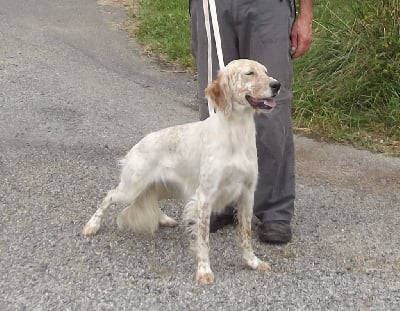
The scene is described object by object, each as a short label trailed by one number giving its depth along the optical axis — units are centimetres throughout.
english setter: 389
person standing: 440
